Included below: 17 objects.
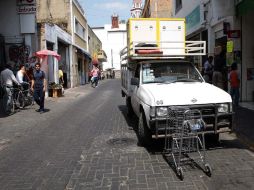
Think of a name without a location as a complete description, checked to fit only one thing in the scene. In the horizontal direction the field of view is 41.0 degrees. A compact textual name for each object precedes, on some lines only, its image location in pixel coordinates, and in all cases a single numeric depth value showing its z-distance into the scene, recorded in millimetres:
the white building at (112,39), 79500
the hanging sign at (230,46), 12692
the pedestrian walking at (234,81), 12023
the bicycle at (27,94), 14741
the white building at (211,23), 13695
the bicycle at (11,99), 13117
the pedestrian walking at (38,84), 12938
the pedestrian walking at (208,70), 14891
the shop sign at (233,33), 13164
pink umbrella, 17272
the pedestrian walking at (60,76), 23616
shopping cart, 5816
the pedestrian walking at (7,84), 13109
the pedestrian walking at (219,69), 13477
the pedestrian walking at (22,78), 14367
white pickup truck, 6586
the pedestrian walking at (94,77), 30916
